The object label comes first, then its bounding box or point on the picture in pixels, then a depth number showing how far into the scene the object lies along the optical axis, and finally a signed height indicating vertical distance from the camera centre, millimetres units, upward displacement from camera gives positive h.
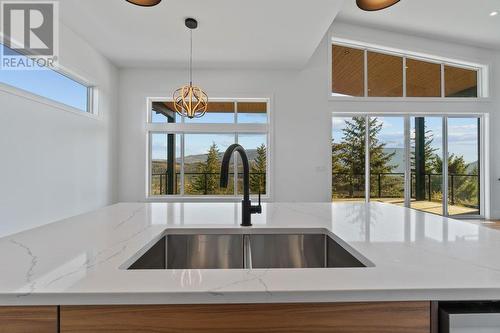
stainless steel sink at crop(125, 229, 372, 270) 1110 -332
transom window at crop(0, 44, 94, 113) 2939 +1095
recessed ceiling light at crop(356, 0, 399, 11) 1435 +915
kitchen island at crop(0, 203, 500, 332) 526 -240
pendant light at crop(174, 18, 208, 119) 3551 +1032
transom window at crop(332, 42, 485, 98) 5371 +1957
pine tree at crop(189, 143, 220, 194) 5406 -113
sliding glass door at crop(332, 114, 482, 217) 5312 +187
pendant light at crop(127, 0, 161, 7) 1481 +936
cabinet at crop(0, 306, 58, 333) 524 -296
